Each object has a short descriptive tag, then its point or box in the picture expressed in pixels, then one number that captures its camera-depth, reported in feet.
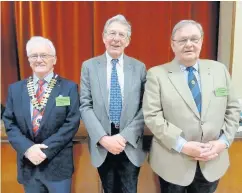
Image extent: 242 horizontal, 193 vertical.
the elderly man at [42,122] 5.02
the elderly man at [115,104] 5.01
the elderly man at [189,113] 4.67
